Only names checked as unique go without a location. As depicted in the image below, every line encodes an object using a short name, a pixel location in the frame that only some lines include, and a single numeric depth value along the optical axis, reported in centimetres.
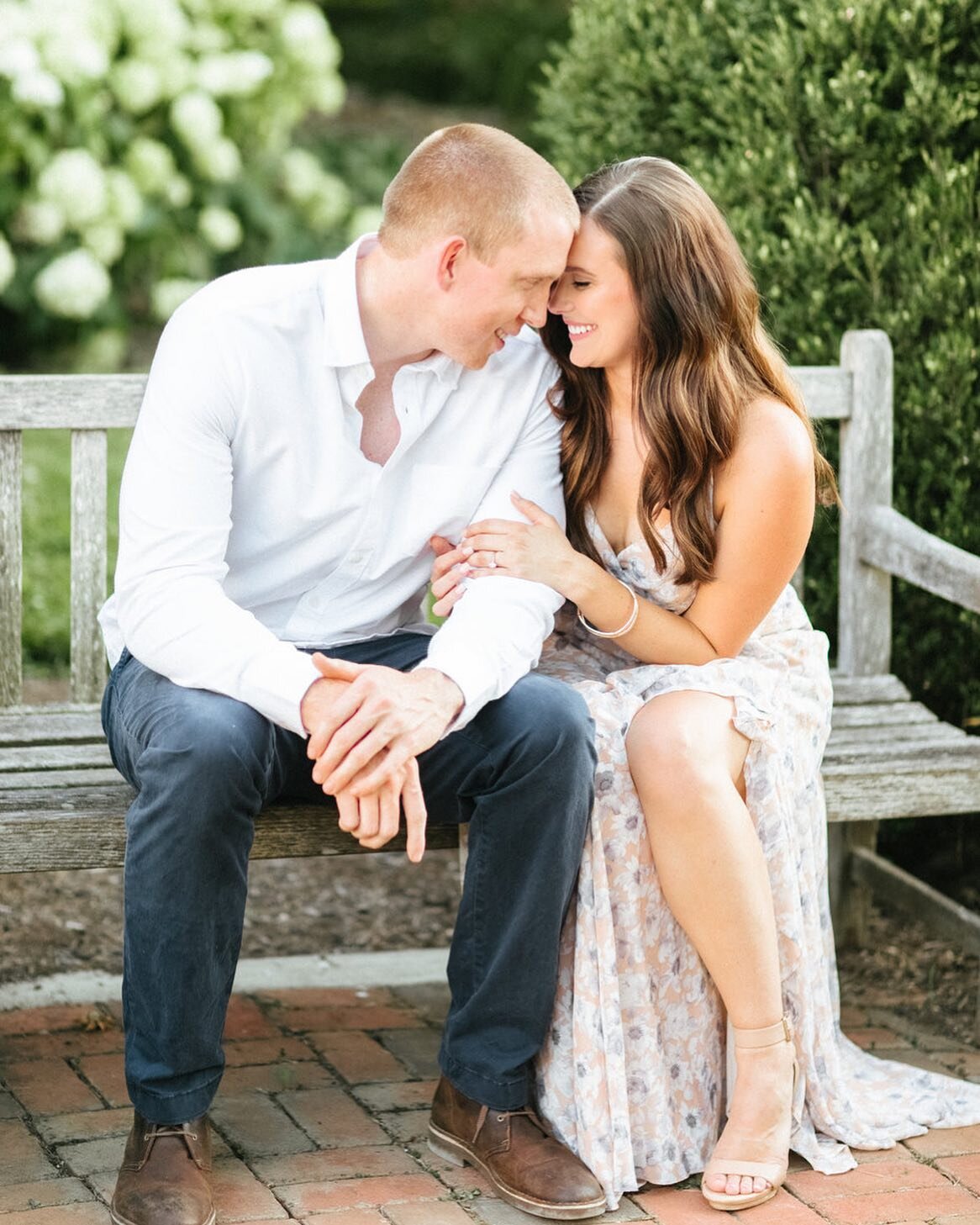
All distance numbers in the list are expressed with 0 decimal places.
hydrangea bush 1180
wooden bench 559
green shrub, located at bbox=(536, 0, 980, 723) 723
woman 536
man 500
